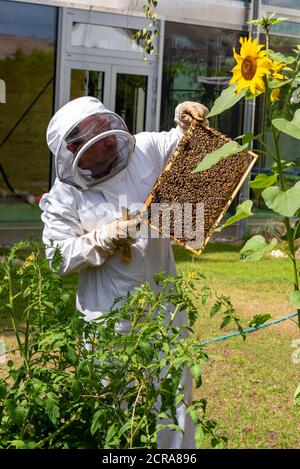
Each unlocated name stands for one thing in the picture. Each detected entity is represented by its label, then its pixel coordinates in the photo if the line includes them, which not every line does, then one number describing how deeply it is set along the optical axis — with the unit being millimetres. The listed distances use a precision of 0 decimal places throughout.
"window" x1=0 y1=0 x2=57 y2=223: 9227
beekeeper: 2695
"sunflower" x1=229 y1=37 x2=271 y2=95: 1705
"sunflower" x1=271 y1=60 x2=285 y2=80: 1775
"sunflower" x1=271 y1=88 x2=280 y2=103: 1850
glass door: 9484
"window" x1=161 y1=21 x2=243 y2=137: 10078
